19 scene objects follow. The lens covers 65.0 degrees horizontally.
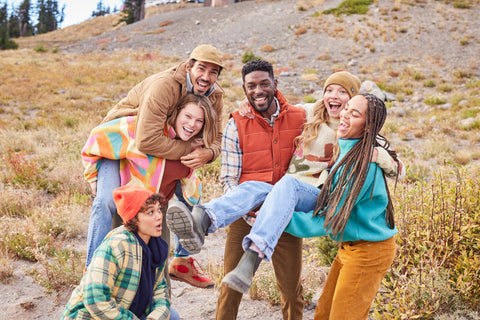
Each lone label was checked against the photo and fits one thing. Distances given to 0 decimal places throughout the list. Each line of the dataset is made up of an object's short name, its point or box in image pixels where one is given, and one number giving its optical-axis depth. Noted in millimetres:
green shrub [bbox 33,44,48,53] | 31238
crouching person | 2473
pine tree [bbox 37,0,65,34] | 74312
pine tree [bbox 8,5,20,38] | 60344
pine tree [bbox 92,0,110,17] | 83875
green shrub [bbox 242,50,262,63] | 22039
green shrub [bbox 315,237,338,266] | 5012
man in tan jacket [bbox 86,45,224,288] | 3279
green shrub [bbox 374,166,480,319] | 3496
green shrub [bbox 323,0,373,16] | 28766
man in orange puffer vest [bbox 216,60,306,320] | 3207
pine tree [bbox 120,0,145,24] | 48669
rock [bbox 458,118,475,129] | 11289
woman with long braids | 2568
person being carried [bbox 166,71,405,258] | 2445
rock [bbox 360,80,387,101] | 14734
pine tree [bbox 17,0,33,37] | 69375
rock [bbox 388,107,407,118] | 13500
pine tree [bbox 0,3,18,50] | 34875
